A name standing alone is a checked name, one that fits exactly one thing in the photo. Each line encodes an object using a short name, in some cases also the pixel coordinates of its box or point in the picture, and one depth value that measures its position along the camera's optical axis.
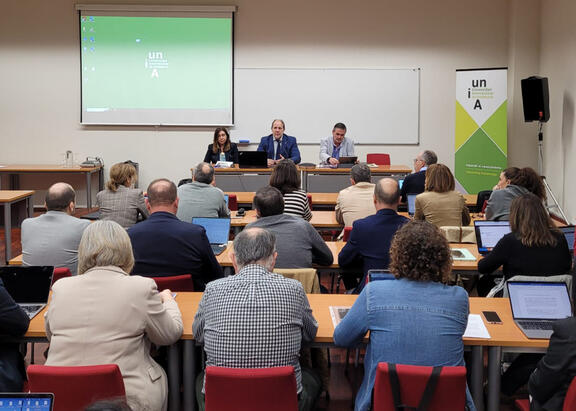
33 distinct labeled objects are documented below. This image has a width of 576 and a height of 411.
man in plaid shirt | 2.61
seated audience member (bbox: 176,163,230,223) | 5.59
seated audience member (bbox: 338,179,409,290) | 4.15
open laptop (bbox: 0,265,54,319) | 3.37
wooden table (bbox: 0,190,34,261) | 6.92
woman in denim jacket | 2.58
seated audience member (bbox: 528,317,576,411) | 2.39
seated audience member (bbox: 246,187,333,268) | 4.00
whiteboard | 10.47
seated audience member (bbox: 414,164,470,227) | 5.45
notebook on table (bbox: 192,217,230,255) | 4.89
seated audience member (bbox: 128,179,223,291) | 3.74
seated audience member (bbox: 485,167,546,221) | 5.19
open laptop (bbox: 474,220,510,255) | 4.62
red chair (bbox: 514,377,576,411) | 2.34
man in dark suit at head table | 9.39
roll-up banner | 9.97
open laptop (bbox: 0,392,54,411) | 1.68
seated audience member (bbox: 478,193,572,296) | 3.77
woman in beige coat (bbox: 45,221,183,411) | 2.60
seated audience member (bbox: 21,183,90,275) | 4.27
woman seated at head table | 9.20
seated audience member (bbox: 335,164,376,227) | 5.57
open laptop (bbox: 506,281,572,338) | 3.16
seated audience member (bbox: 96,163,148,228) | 5.76
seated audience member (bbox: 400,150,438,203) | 6.76
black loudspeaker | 9.27
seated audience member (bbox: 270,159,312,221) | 5.22
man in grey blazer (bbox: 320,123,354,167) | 9.27
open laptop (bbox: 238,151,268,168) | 8.42
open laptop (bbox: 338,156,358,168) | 8.70
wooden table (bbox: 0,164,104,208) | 9.70
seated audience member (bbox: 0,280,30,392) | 2.83
